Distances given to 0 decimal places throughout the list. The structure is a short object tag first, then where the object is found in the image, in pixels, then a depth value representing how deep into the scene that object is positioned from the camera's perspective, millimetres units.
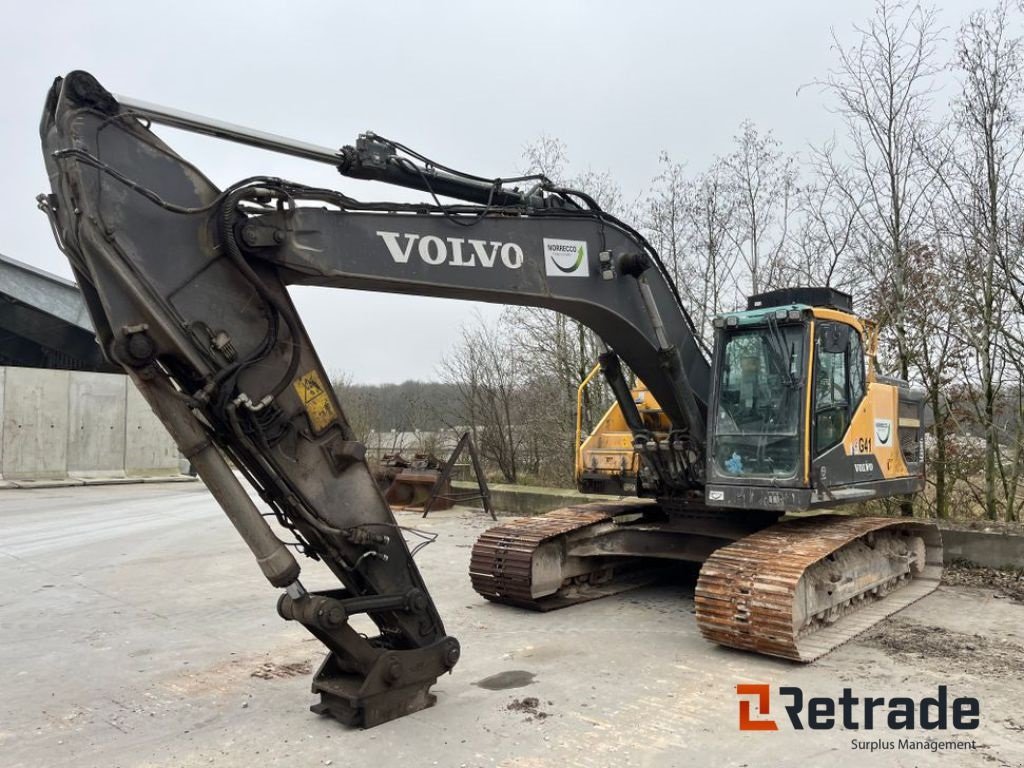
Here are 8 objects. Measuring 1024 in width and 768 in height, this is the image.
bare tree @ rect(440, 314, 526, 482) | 19047
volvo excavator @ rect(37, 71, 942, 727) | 4031
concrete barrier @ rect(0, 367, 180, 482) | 20547
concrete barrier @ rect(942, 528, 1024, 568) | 8570
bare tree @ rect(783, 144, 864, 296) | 12109
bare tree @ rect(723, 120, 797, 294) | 14469
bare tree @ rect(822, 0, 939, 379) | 10883
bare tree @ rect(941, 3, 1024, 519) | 10203
